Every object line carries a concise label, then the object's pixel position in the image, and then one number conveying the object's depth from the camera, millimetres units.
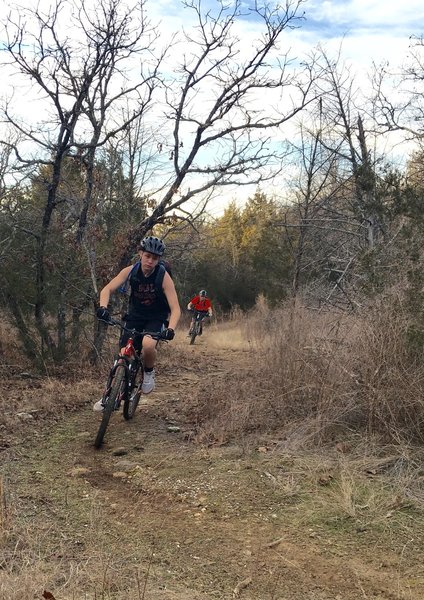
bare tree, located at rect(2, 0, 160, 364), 8633
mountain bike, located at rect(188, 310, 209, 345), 16827
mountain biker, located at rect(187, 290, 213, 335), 17078
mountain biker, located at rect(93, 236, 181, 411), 5711
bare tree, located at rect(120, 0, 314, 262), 10070
